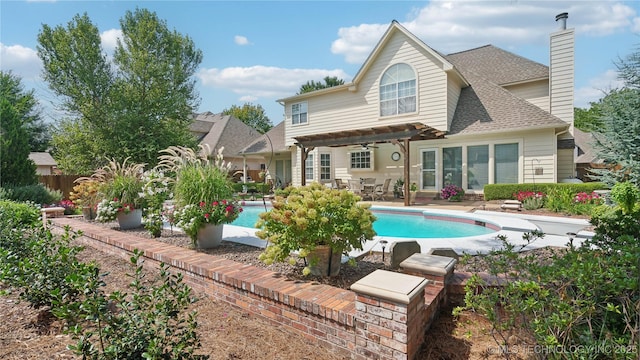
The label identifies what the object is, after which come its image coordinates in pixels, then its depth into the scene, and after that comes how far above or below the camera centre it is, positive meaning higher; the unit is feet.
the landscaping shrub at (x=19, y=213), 16.21 -2.43
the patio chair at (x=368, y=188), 46.47 -2.12
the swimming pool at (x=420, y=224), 26.02 -4.86
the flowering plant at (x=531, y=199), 31.71 -2.74
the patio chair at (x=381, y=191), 46.85 -2.60
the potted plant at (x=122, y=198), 21.24 -1.59
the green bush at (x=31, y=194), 33.94 -2.07
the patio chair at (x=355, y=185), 48.79 -1.78
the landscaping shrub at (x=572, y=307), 6.02 -2.78
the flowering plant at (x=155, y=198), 18.26 -1.42
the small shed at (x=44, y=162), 104.23 +4.52
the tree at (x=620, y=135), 21.65 +2.64
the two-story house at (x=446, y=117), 39.40 +8.16
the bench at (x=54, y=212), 30.01 -3.51
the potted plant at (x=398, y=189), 48.21 -2.38
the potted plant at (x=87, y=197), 24.44 -1.76
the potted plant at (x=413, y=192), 43.38 -2.62
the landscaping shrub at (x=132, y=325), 5.98 -3.12
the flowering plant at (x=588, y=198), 28.12 -2.39
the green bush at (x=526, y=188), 32.40 -1.74
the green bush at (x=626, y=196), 14.85 -1.15
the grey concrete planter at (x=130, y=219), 22.02 -3.11
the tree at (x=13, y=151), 36.09 +2.87
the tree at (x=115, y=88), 55.57 +15.94
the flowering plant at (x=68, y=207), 33.74 -3.40
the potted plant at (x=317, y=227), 10.72 -1.85
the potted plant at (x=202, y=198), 15.38 -1.21
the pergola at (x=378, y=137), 38.45 +4.99
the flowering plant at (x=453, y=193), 42.16 -2.67
